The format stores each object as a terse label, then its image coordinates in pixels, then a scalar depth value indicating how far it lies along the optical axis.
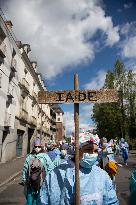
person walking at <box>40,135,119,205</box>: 1.48
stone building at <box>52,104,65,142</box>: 55.17
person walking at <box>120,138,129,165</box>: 9.92
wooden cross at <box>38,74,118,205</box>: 1.96
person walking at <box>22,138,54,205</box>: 2.75
